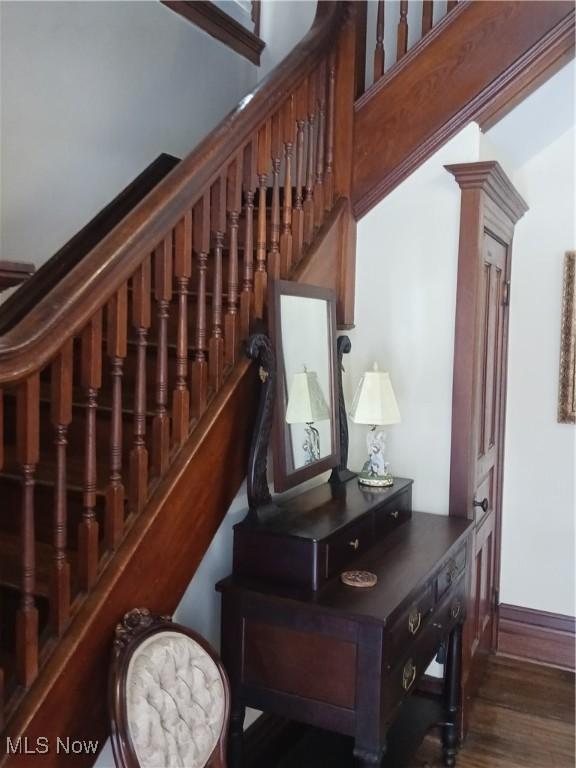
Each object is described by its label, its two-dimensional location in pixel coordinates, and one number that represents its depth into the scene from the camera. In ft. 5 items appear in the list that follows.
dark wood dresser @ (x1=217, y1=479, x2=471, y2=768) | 5.91
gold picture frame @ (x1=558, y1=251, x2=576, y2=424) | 11.13
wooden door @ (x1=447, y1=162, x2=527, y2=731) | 8.72
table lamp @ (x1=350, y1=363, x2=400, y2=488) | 8.31
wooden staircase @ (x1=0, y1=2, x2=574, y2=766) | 5.06
